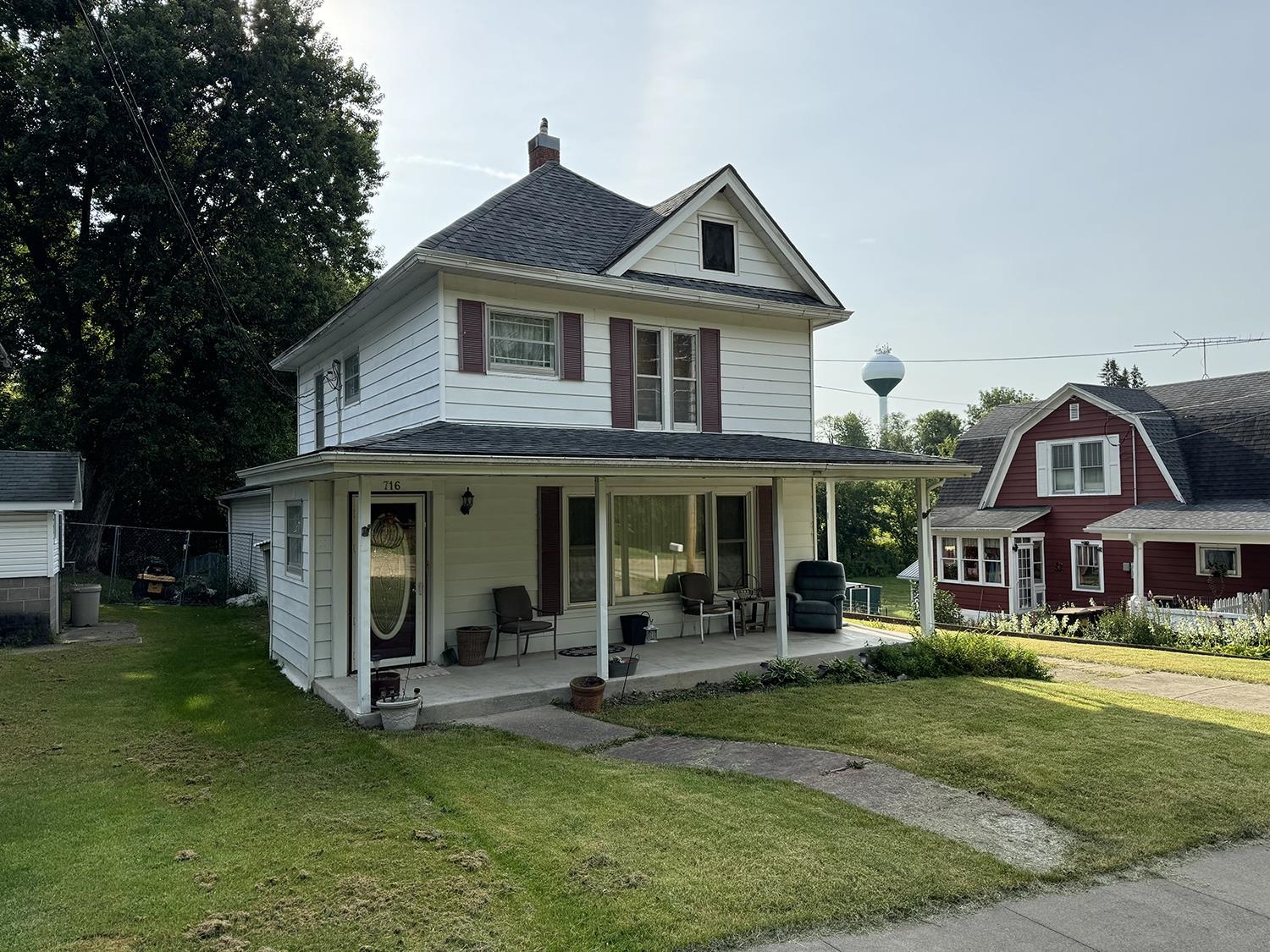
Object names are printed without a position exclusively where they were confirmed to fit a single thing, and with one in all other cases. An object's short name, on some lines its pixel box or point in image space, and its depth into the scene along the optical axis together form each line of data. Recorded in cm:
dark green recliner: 1232
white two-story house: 933
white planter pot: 753
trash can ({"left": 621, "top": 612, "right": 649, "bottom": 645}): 1102
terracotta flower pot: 842
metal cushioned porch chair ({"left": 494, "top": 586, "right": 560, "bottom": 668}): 988
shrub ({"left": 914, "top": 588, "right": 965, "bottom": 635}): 1945
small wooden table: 1221
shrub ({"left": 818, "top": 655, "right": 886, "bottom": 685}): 1017
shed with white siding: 1323
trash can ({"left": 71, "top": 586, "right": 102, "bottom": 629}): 1496
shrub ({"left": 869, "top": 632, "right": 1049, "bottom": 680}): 1058
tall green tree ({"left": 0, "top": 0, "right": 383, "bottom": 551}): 1961
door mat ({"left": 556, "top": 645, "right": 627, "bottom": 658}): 1052
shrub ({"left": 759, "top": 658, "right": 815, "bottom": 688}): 983
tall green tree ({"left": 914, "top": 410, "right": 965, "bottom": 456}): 5791
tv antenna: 2266
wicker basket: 984
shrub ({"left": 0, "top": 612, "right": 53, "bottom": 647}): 1311
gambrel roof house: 1780
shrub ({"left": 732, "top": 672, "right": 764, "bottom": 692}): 955
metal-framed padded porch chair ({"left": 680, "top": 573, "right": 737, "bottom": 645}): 1177
